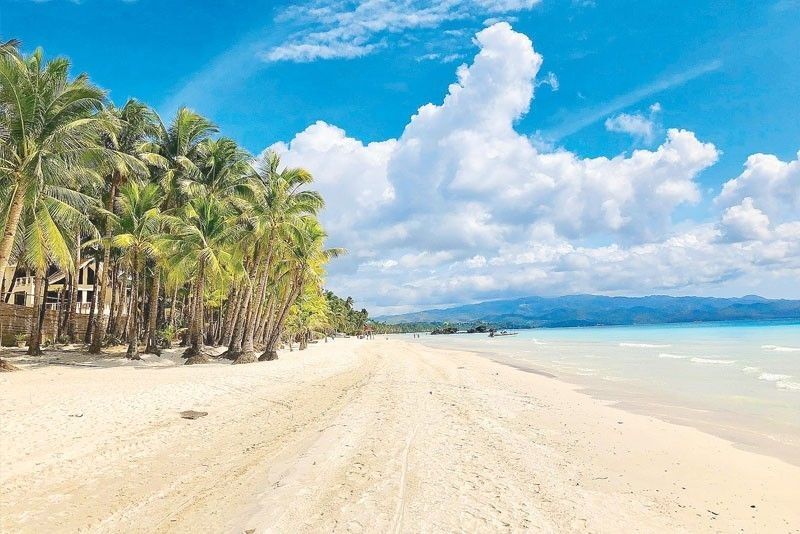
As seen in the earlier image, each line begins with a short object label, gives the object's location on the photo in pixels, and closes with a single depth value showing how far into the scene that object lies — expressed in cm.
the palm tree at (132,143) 2400
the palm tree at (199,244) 2091
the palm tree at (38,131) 1403
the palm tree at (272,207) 2302
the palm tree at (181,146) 2622
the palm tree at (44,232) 1495
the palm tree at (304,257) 2541
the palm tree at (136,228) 2017
